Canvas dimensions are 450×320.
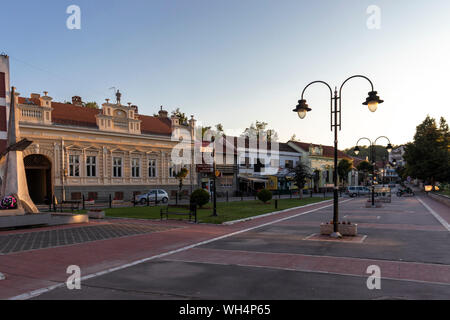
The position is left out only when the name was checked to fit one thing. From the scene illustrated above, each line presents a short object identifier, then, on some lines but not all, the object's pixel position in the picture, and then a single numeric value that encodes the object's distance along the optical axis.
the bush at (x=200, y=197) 25.28
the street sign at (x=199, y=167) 43.96
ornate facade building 32.16
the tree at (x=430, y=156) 55.00
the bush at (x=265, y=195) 31.86
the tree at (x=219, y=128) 75.71
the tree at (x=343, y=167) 71.69
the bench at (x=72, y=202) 25.92
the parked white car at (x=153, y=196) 33.09
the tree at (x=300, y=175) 41.06
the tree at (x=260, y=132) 77.87
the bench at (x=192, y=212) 18.66
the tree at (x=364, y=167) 90.95
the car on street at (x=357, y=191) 48.89
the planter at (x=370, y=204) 27.82
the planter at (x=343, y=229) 13.47
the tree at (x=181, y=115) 66.46
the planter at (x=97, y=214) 20.80
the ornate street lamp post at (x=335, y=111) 12.85
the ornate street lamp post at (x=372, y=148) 27.73
